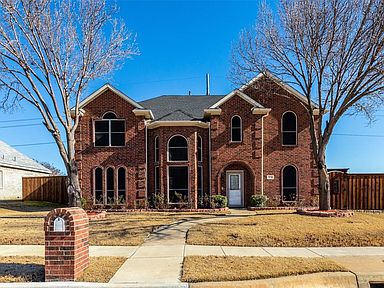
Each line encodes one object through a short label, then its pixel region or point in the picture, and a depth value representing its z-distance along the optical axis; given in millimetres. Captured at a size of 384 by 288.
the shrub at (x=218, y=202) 20703
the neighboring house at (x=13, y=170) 31219
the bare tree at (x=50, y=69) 16875
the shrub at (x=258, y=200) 20875
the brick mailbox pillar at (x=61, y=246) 7098
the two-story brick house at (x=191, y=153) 21234
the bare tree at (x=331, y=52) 15320
